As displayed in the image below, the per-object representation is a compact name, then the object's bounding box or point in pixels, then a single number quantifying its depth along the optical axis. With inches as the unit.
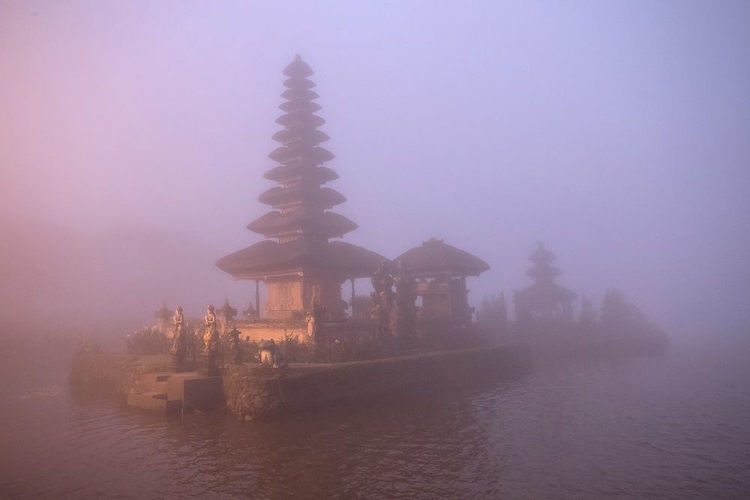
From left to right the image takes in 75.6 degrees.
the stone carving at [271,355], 677.9
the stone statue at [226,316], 920.3
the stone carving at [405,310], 1015.6
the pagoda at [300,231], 1169.4
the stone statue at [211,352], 735.1
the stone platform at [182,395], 693.3
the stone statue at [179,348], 810.2
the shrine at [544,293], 2030.0
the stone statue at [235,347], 742.5
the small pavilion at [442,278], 1316.4
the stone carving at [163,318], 1290.4
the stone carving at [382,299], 1018.1
